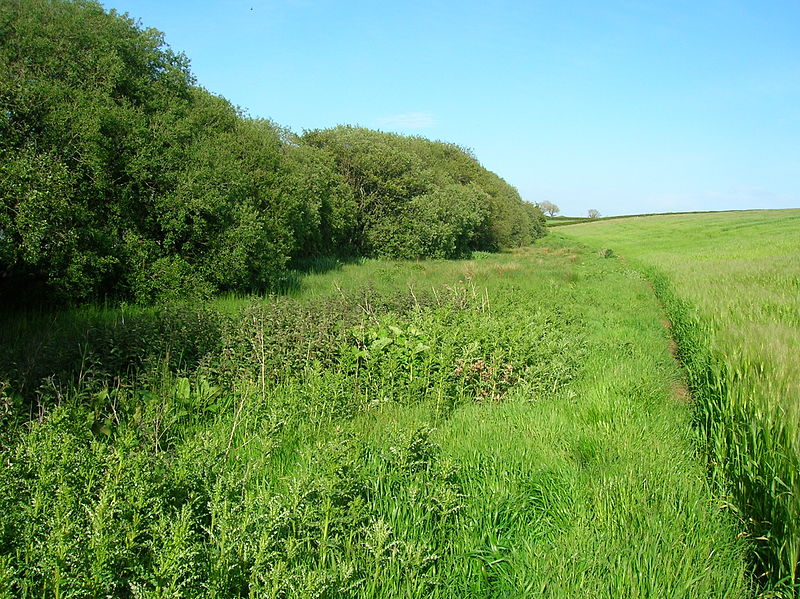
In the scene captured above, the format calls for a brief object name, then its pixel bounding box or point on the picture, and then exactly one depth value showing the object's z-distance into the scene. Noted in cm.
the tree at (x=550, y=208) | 15412
